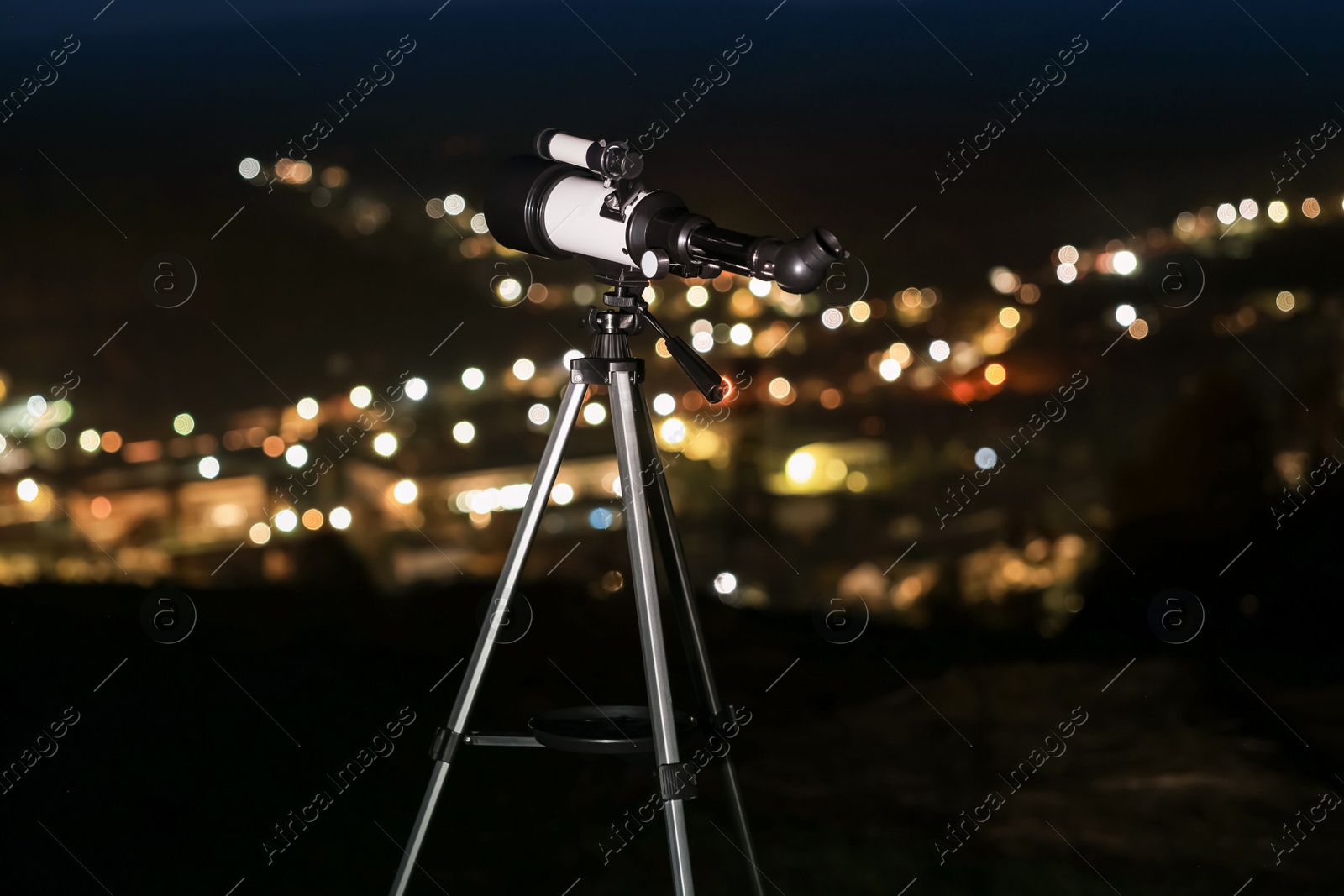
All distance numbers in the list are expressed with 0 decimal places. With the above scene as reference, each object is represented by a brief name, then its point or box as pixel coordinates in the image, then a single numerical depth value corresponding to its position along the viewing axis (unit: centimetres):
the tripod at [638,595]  312
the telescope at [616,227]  297
